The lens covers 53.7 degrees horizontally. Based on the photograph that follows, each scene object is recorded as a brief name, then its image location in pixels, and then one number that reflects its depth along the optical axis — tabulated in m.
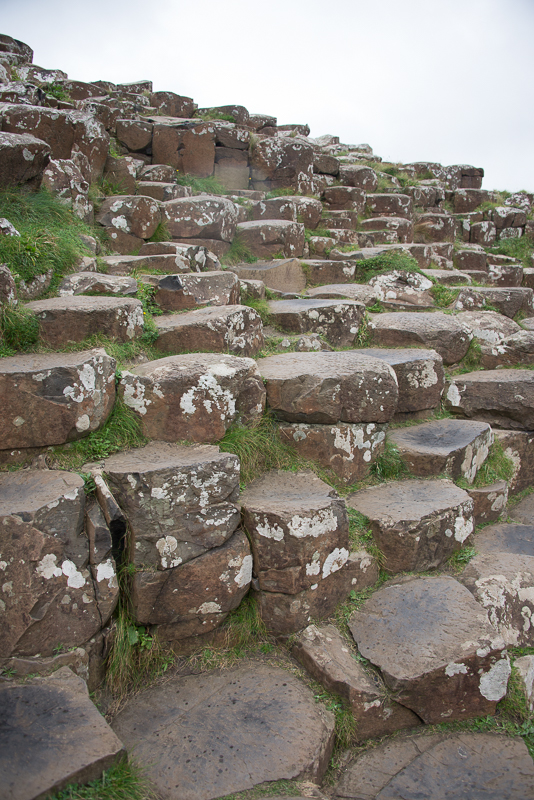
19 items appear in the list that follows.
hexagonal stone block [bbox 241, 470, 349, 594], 3.28
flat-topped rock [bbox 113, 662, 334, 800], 2.55
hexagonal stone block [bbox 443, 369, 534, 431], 5.21
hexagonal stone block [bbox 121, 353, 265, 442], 3.59
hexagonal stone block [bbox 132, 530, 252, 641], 3.07
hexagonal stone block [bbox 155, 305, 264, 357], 4.34
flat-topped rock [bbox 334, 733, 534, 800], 2.63
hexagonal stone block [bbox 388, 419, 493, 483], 4.34
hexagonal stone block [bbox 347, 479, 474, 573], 3.68
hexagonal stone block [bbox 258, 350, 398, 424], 4.04
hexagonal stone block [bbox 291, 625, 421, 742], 2.95
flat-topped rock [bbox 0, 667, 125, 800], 2.07
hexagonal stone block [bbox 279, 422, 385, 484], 4.11
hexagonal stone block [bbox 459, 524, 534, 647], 3.54
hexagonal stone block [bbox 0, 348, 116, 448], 3.14
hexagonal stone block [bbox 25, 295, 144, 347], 3.80
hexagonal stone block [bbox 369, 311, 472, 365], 5.65
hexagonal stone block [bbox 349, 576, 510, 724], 3.02
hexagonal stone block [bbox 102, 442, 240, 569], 3.07
